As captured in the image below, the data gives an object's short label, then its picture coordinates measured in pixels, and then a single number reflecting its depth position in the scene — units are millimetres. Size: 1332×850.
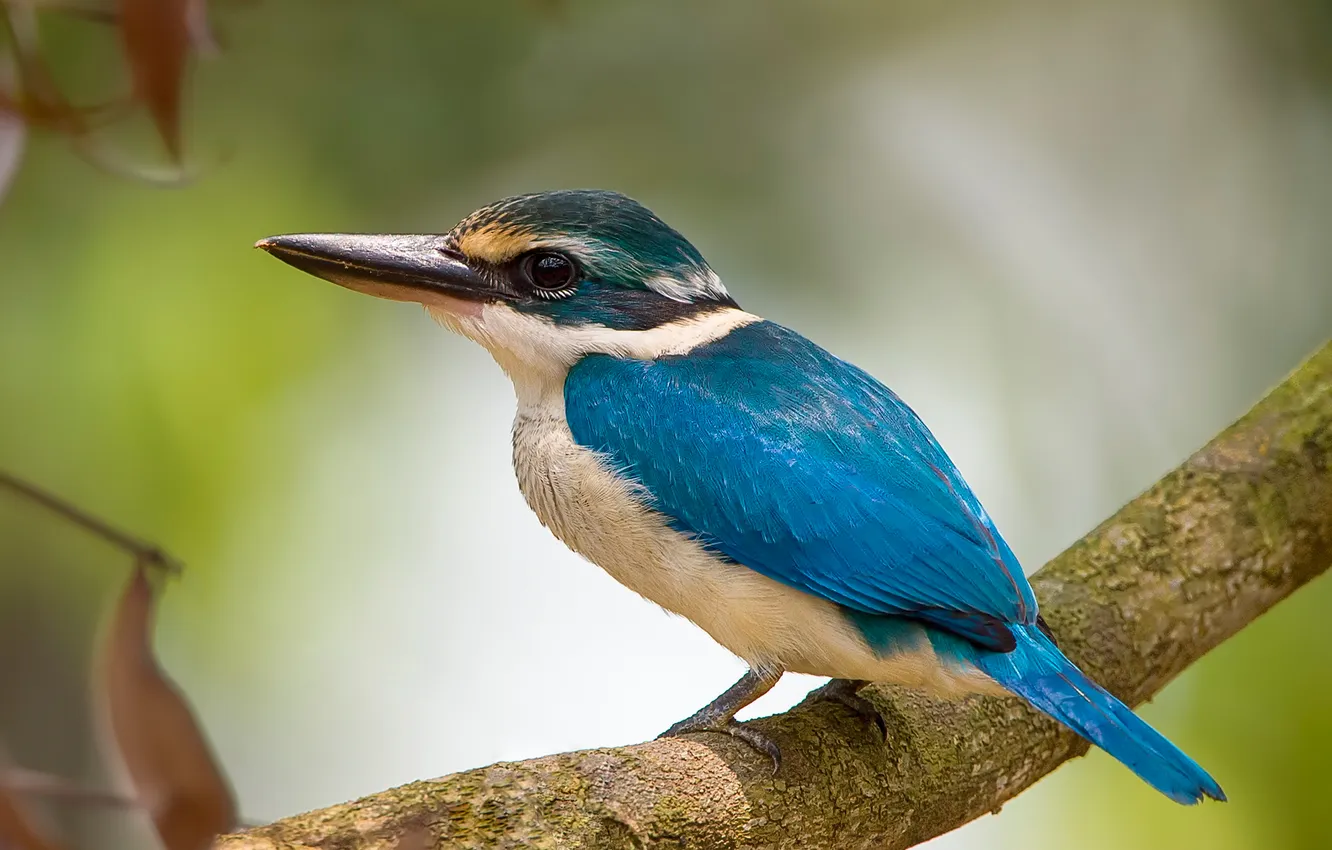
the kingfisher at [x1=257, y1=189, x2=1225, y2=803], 4865
